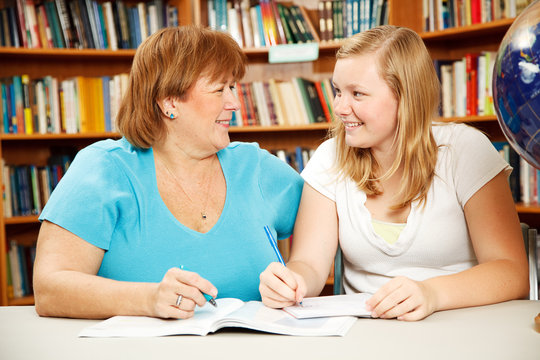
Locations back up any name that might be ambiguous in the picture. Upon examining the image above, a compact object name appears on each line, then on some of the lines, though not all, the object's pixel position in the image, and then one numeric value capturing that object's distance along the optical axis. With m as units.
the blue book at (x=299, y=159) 3.24
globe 0.88
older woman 1.33
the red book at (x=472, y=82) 2.84
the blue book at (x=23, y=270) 3.07
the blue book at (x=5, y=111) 2.96
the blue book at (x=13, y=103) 2.98
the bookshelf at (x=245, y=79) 2.94
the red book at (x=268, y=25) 3.17
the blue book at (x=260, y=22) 3.17
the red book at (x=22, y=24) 2.95
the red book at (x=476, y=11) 2.81
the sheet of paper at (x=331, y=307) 1.10
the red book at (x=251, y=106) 3.20
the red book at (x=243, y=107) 3.19
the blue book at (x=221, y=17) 3.20
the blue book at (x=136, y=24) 3.17
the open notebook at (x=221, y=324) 1.01
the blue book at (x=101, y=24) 3.08
